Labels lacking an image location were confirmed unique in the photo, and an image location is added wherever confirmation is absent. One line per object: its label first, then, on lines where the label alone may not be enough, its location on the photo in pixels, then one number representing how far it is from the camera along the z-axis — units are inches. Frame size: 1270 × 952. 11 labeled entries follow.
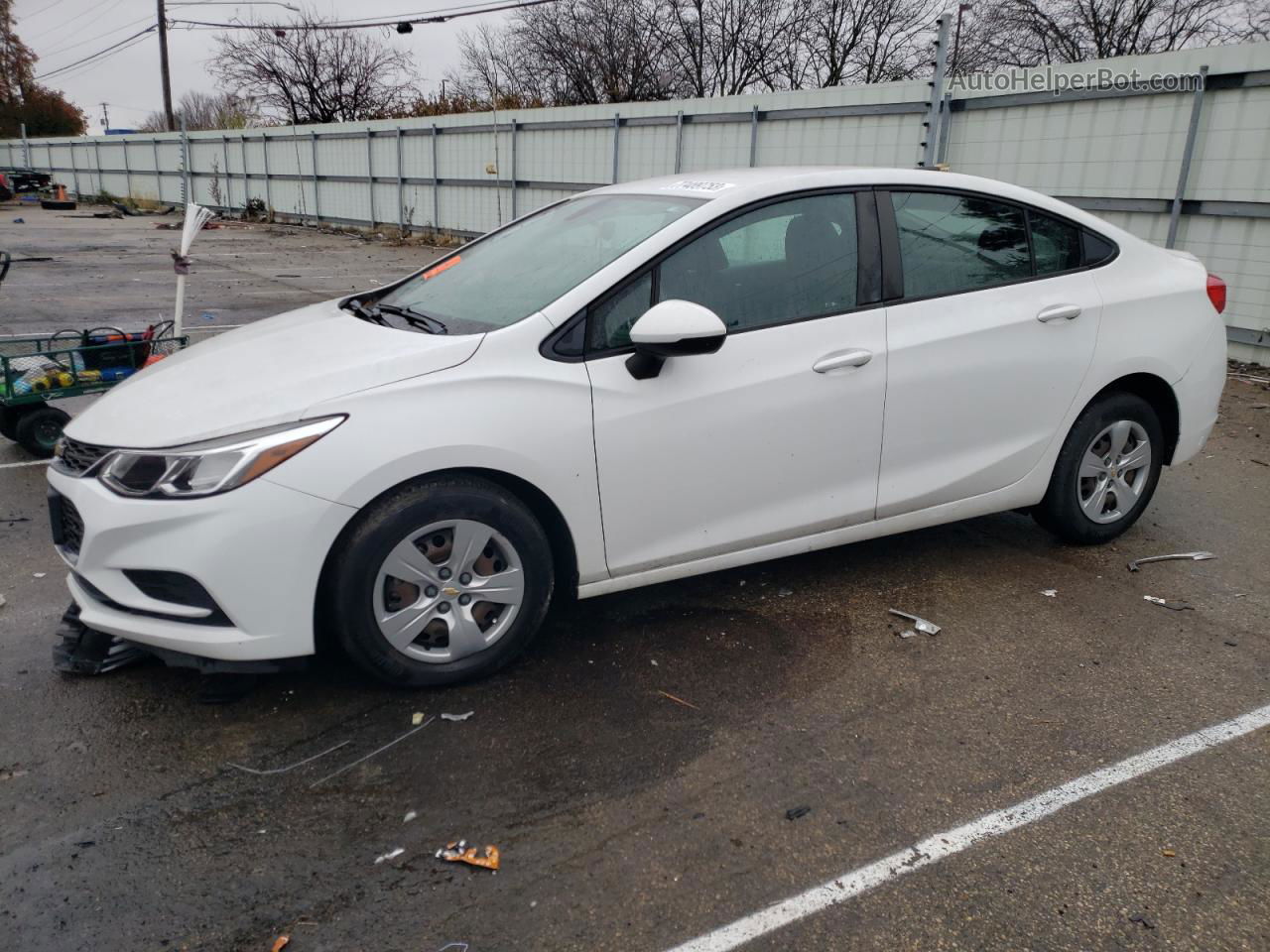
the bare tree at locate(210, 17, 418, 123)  1897.1
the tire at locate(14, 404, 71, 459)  234.4
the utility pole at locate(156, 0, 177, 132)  1838.1
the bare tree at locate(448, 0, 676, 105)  1430.9
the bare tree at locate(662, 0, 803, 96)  1366.9
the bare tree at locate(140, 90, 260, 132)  1802.4
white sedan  115.2
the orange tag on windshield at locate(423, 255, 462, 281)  167.3
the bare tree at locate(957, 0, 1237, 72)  1116.5
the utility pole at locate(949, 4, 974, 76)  1178.2
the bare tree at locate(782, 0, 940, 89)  1295.5
